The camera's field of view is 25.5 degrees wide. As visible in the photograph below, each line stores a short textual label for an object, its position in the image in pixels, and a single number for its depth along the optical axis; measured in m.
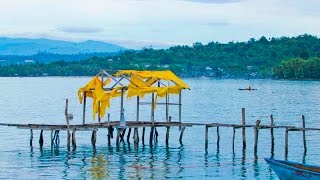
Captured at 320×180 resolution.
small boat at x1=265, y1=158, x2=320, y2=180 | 28.67
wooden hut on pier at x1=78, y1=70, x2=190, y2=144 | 44.25
